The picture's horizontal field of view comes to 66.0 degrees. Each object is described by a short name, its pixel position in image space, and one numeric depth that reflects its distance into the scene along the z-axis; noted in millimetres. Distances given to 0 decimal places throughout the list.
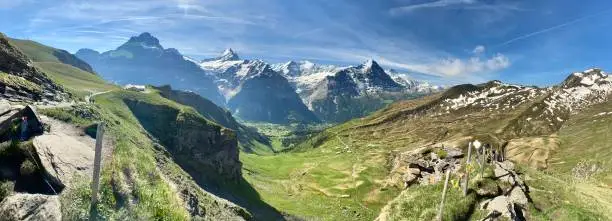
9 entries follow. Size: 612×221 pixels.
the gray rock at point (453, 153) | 74256
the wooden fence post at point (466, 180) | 32719
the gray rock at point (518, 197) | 36156
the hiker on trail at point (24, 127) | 33244
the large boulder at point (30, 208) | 21922
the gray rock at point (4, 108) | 34788
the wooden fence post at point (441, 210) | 32250
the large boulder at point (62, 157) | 29359
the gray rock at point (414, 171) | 76450
